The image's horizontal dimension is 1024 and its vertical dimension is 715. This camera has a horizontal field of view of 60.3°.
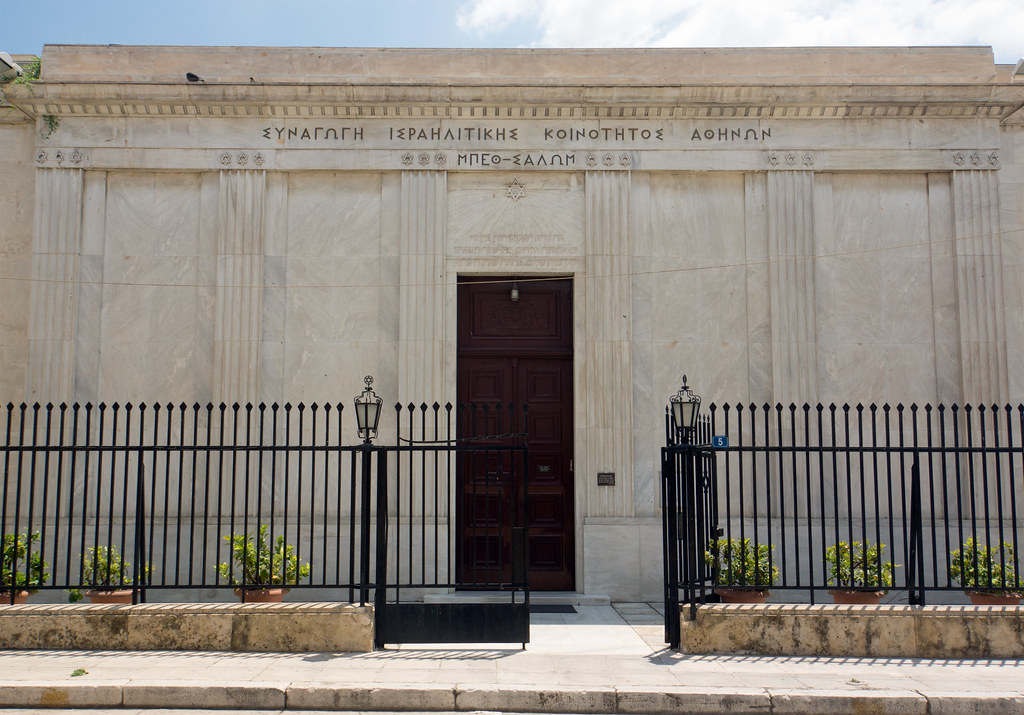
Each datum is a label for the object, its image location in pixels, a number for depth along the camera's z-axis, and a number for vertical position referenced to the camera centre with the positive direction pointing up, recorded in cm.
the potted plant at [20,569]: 848 -147
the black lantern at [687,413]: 862 +17
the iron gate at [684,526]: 827 -91
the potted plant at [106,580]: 853 -154
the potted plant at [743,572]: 848 -153
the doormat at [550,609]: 1105 -225
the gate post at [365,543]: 823 -105
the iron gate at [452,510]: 1172 -108
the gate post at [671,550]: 832 -113
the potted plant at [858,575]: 852 -154
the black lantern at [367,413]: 842 +17
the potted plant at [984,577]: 851 -158
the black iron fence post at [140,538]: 830 -101
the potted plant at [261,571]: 862 -148
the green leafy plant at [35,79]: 1246 +499
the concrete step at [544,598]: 1112 -220
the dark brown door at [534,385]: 1228 +65
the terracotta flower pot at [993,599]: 889 -172
